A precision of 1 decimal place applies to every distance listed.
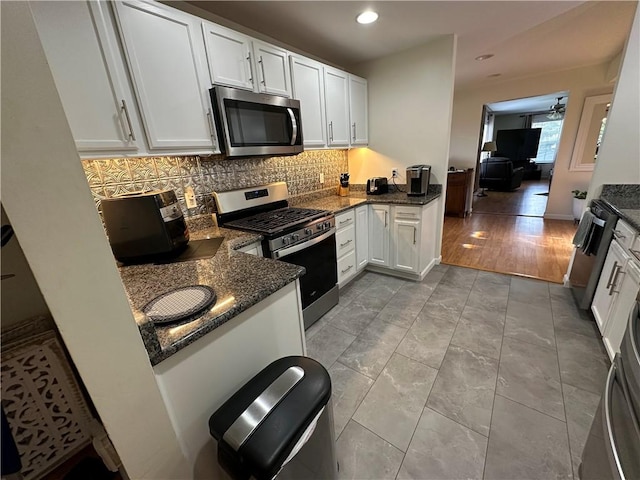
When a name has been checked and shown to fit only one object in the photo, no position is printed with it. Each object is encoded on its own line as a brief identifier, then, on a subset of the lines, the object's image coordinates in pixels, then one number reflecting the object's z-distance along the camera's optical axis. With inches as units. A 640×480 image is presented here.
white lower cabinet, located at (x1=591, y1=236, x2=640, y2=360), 57.4
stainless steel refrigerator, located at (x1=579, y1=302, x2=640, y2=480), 29.4
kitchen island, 29.9
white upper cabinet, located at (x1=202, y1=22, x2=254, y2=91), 63.0
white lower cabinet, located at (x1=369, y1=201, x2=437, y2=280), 105.0
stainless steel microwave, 65.5
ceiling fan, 239.0
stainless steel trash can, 26.3
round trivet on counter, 32.0
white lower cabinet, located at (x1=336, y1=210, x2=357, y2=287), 98.7
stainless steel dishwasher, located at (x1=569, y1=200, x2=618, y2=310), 71.8
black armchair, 300.5
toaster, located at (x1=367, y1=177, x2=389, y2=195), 121.6
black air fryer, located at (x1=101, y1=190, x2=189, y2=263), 49.6
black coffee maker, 108.0
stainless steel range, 71.7
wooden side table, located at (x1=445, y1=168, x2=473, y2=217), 191.2
